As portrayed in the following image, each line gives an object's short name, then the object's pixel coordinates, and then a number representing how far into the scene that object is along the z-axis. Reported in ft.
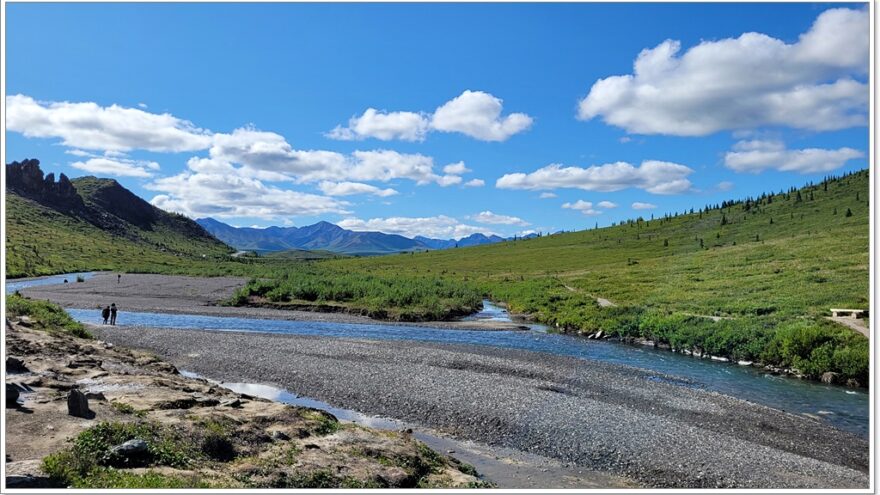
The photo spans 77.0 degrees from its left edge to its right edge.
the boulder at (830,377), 112.98
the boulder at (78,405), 60.08
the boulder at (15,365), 76.43
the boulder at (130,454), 49.24
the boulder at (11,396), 60.13
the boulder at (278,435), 63.93
